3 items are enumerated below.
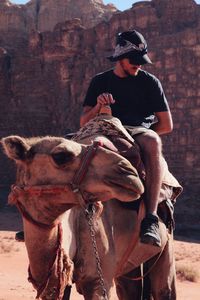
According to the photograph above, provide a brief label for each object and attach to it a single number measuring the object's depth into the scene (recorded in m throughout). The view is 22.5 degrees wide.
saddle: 4.30
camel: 3.64
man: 5.05
